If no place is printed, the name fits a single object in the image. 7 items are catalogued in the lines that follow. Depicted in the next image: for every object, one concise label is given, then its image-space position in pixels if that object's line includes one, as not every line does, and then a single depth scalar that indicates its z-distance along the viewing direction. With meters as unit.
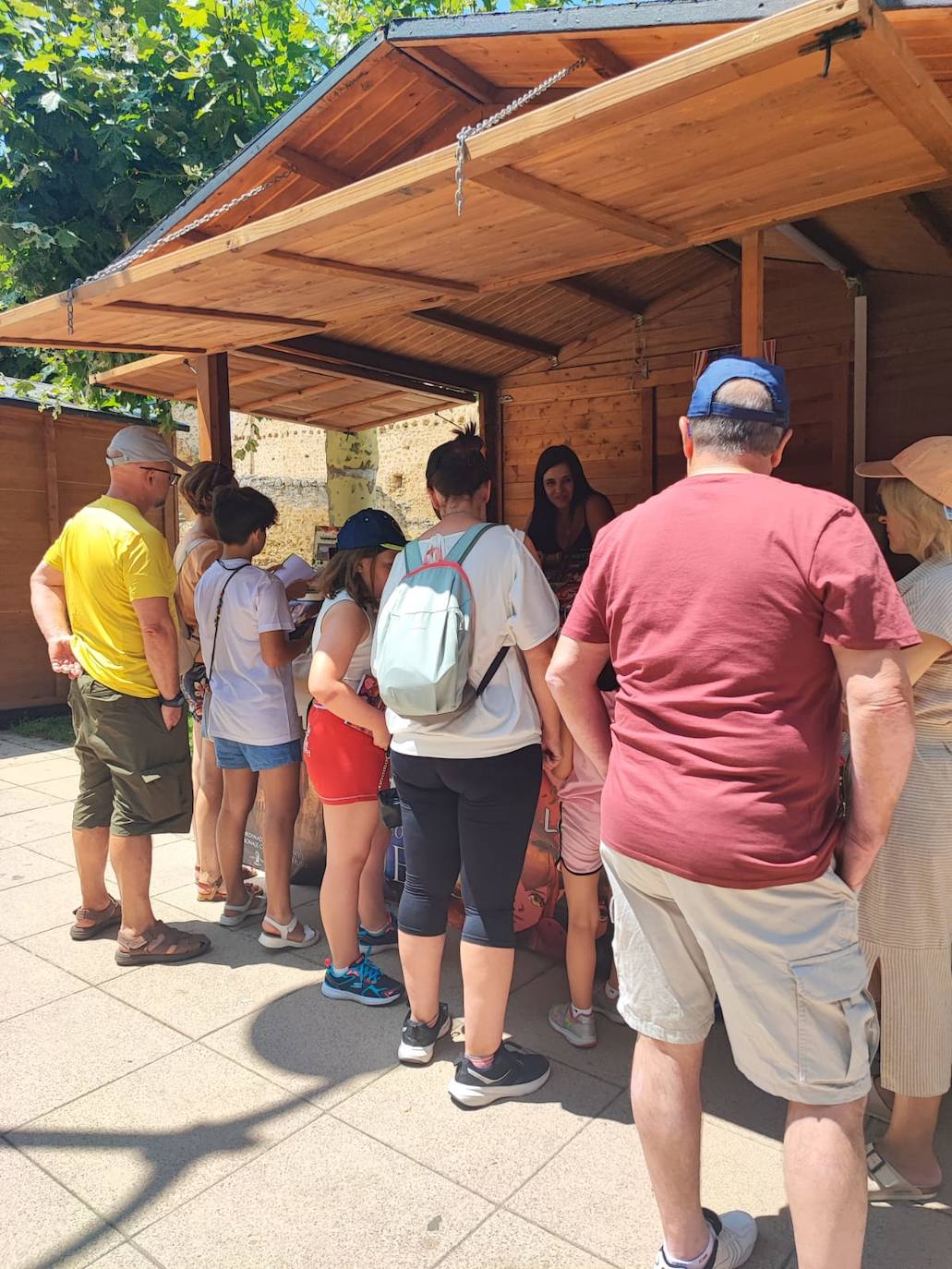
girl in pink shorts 2.87
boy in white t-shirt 3.60
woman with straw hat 2.15
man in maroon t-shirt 1.62
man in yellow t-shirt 3.44
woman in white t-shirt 2.53
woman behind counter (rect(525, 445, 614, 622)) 4.82
